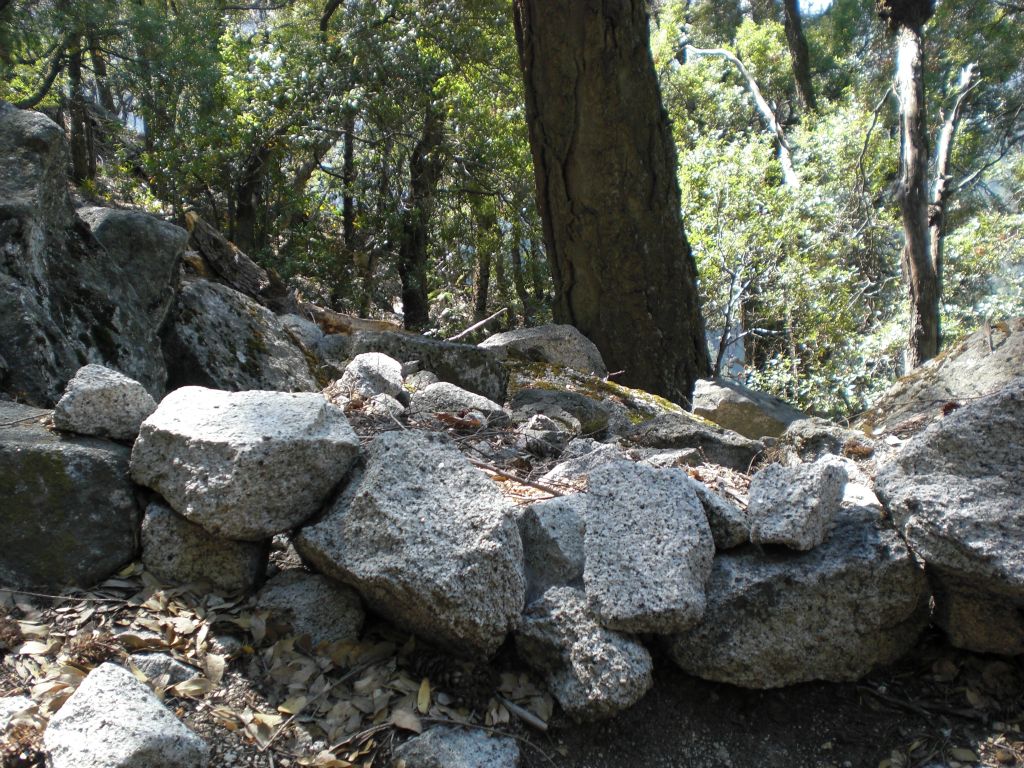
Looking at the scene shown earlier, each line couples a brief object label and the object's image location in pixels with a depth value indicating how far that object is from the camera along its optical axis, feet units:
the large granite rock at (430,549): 6.14
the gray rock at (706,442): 10.09
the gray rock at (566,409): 11.18
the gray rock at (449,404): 10.43
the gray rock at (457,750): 5.91
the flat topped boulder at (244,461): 6.38
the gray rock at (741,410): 15.98
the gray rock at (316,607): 6.63
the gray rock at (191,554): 6.77
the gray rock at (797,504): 6.59
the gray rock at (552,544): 6.75
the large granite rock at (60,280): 7.91
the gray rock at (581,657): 6.14
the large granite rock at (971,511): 6.10
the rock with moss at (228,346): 9.89
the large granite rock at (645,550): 6.28
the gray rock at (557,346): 16.51
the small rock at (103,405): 6.93
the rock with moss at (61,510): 6.48
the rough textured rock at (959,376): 11.37
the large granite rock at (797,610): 6.65
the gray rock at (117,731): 4.97
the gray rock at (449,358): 12.94
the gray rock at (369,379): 10.71
